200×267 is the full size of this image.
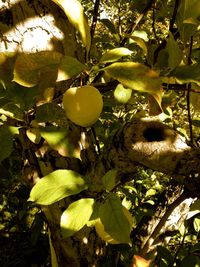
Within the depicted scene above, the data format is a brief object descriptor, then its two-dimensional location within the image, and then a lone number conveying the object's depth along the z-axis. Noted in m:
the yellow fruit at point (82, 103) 0.63
